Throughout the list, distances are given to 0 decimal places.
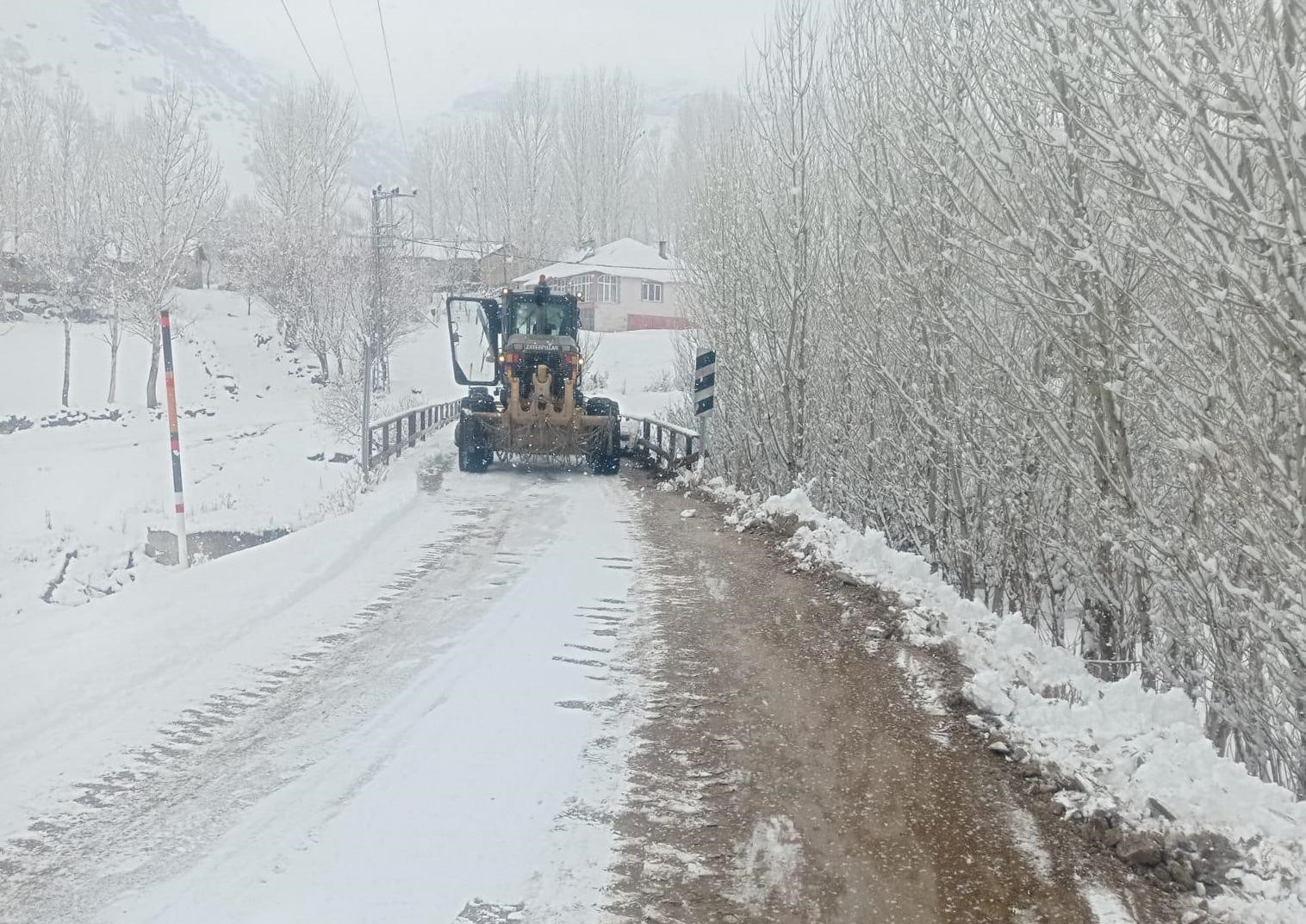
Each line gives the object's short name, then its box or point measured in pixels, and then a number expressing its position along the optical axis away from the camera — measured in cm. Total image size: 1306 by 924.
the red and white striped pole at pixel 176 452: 976
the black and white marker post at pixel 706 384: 1552
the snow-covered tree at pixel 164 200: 3934
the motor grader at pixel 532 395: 1712
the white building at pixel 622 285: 6264
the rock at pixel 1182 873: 343
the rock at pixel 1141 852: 358
